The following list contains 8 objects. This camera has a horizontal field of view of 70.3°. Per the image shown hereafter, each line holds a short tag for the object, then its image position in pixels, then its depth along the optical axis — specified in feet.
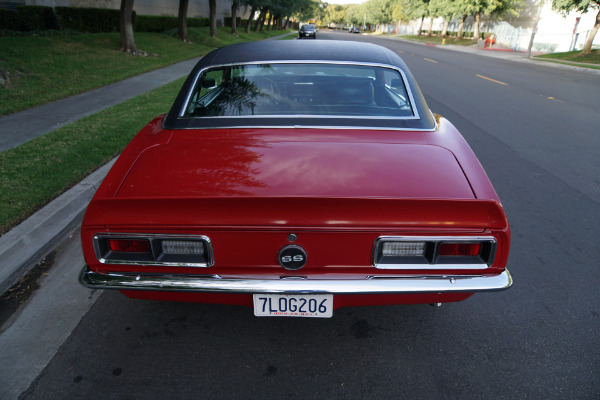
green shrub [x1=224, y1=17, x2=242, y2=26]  155.02
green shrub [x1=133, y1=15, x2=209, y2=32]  76.48
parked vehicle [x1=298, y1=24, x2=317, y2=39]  139.03
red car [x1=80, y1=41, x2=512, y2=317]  6.40
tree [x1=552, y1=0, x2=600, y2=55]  77.82
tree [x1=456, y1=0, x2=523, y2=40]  129.18
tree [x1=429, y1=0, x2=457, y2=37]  142.20
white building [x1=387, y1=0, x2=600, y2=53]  109.09
